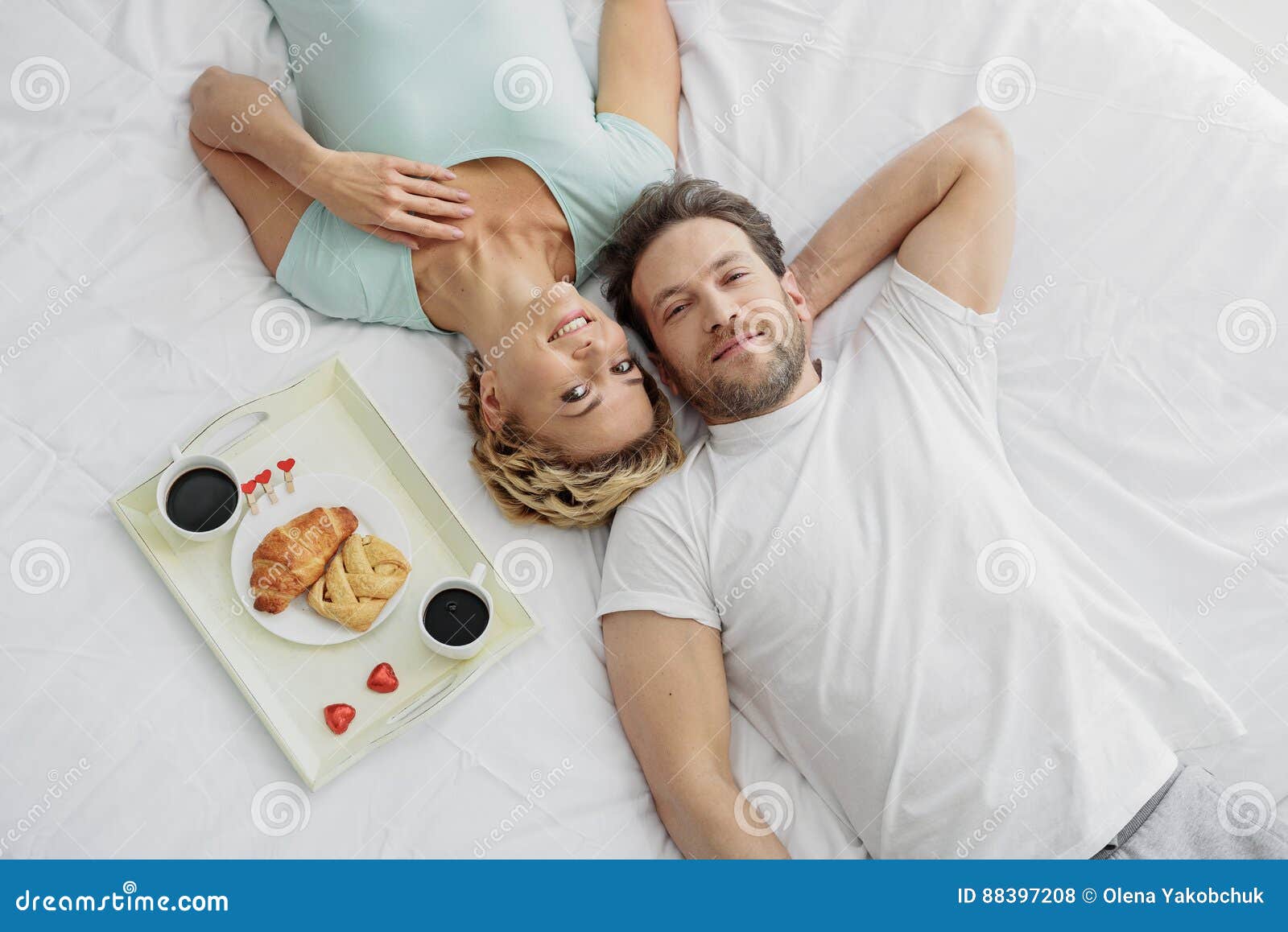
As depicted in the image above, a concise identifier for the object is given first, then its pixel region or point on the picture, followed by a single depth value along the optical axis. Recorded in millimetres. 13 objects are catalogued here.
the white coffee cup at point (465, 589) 1692
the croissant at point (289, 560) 1707
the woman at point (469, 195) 1833
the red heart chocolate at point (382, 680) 1721
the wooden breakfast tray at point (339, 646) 1686
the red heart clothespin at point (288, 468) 1806
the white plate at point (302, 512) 1728
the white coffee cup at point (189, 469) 1688
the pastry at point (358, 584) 1711
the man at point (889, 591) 1642
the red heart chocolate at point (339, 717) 1691
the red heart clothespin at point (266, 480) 1794
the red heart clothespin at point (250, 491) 1786
